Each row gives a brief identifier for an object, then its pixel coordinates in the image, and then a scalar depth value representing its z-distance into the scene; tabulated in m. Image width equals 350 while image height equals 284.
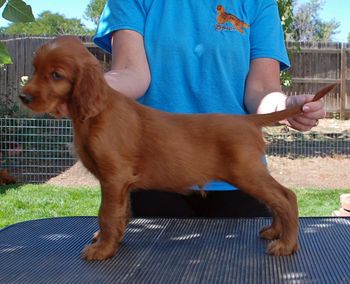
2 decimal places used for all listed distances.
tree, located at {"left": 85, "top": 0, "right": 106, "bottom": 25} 26.07
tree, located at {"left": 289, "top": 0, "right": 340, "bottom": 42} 29.12
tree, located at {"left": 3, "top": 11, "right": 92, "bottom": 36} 38.64
